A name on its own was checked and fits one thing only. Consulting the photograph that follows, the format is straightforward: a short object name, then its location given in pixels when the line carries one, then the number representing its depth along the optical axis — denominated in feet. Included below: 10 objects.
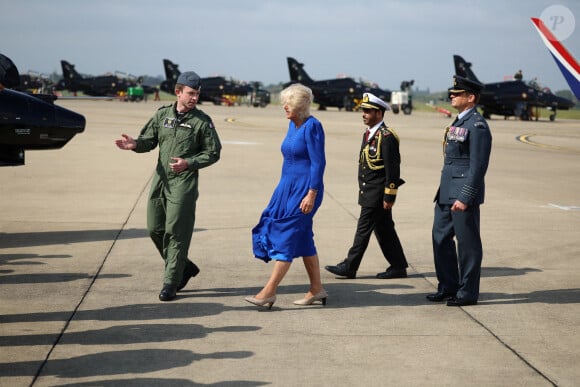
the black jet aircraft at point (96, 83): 278.26
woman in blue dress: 20.98
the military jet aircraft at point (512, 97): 183.01
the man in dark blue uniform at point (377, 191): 24.97
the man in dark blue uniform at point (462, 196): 21.90
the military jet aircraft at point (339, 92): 224.94
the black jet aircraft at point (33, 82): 278.26
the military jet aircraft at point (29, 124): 30.27
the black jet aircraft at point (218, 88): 247.29
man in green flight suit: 22.27
